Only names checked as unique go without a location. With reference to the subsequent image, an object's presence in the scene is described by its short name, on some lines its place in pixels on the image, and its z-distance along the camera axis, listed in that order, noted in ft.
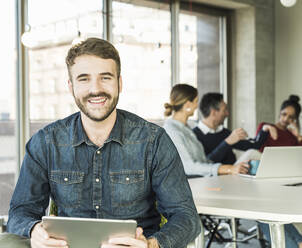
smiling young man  5.87
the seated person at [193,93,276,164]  13.70
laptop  9.28
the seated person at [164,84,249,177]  10.61
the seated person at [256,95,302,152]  16.16
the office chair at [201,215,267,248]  12.33
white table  6.40
